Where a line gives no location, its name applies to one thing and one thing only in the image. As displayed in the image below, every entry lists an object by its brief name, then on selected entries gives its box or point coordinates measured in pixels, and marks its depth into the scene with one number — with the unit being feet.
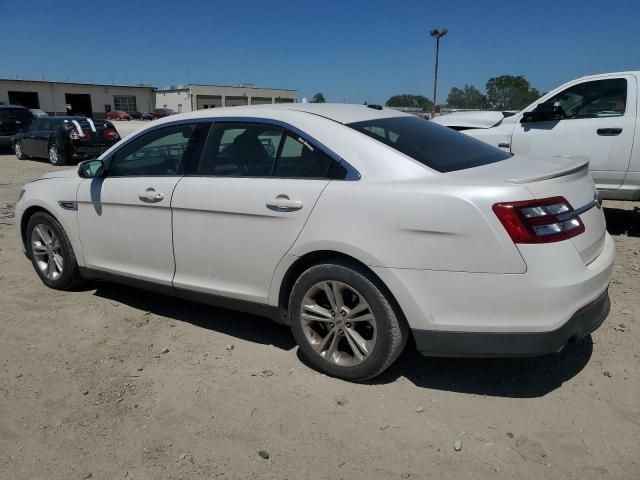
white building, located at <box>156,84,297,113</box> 255.91
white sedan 8.73
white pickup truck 20.53
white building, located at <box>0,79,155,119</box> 203.31
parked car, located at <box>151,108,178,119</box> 209.57
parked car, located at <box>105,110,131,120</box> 198.70
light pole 113.91
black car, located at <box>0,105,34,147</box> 60.18
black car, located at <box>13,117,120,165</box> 50.06
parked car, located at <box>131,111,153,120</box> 205.26
